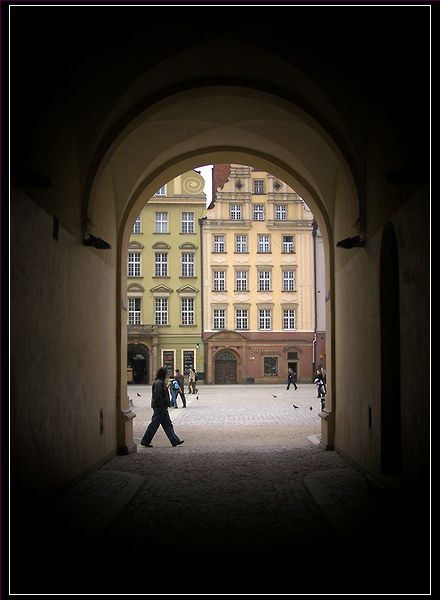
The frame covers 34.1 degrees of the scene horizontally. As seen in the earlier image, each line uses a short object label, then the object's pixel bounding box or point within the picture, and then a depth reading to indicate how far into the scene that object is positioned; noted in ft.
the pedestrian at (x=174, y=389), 92.02
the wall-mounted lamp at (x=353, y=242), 32.37
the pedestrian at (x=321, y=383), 105.19
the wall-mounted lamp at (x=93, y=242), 33.06
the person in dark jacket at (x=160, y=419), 48.14
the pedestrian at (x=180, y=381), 95.66
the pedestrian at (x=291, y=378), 147.33
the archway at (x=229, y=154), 38.32
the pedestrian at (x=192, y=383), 124.77
